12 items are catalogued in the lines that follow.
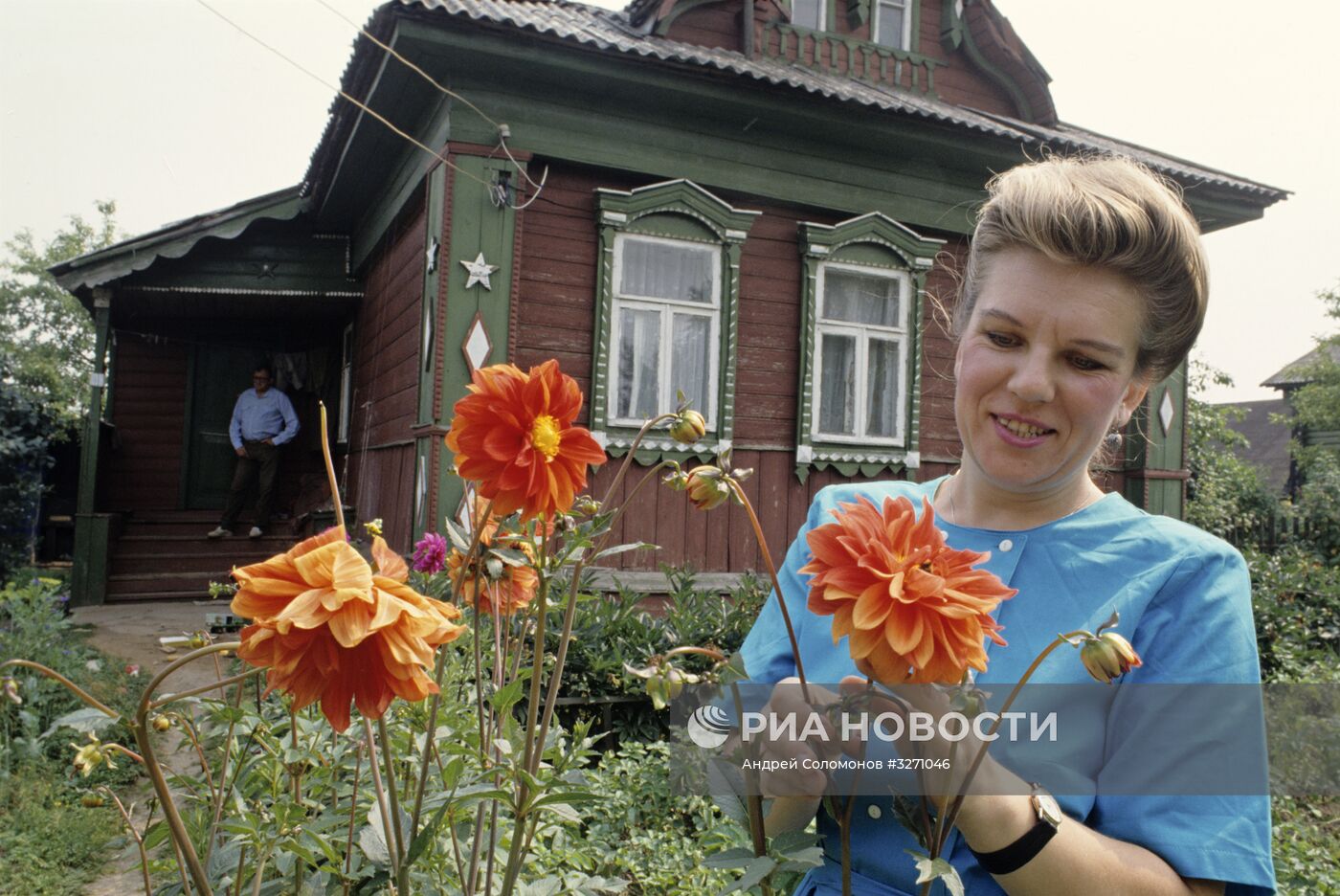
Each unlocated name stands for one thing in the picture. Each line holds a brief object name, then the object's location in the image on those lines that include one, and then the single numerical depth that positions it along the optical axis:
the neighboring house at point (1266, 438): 35.06
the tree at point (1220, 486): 15.42
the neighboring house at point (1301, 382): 26.33
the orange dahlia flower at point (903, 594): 0.59
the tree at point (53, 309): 35.31
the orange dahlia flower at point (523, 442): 0.85
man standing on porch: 9.02
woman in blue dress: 0.94
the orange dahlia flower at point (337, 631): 0.65
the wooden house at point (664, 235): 5.47
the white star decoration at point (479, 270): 5.36
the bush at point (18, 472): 8.34
